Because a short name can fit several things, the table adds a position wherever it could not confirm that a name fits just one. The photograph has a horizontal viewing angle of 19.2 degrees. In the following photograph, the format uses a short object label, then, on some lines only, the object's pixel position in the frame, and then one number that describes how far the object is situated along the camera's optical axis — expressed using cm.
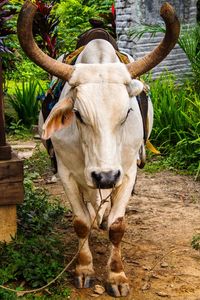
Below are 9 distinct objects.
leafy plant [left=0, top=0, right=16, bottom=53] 751
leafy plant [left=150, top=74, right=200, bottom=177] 644
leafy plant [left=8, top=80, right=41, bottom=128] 885
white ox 305
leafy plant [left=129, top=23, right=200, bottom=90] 720
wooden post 385
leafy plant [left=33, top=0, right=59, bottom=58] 870
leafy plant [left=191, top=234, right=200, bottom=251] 421
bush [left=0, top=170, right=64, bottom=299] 352
